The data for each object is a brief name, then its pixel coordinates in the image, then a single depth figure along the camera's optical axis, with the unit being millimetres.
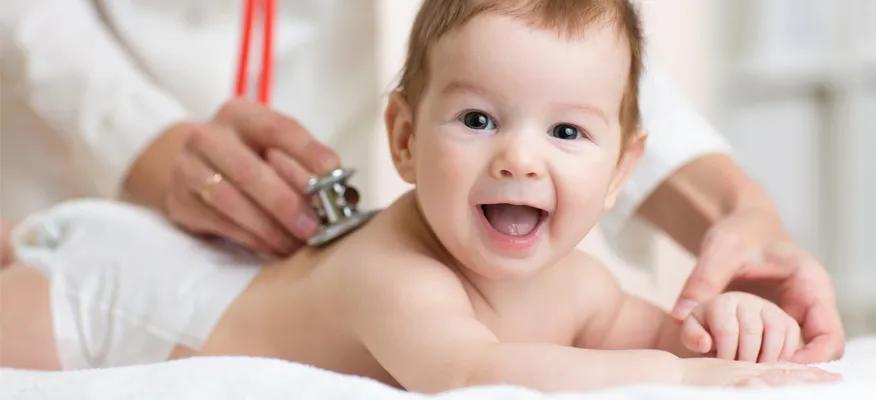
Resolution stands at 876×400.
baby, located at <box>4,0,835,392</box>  1040
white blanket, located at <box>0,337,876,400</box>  957
